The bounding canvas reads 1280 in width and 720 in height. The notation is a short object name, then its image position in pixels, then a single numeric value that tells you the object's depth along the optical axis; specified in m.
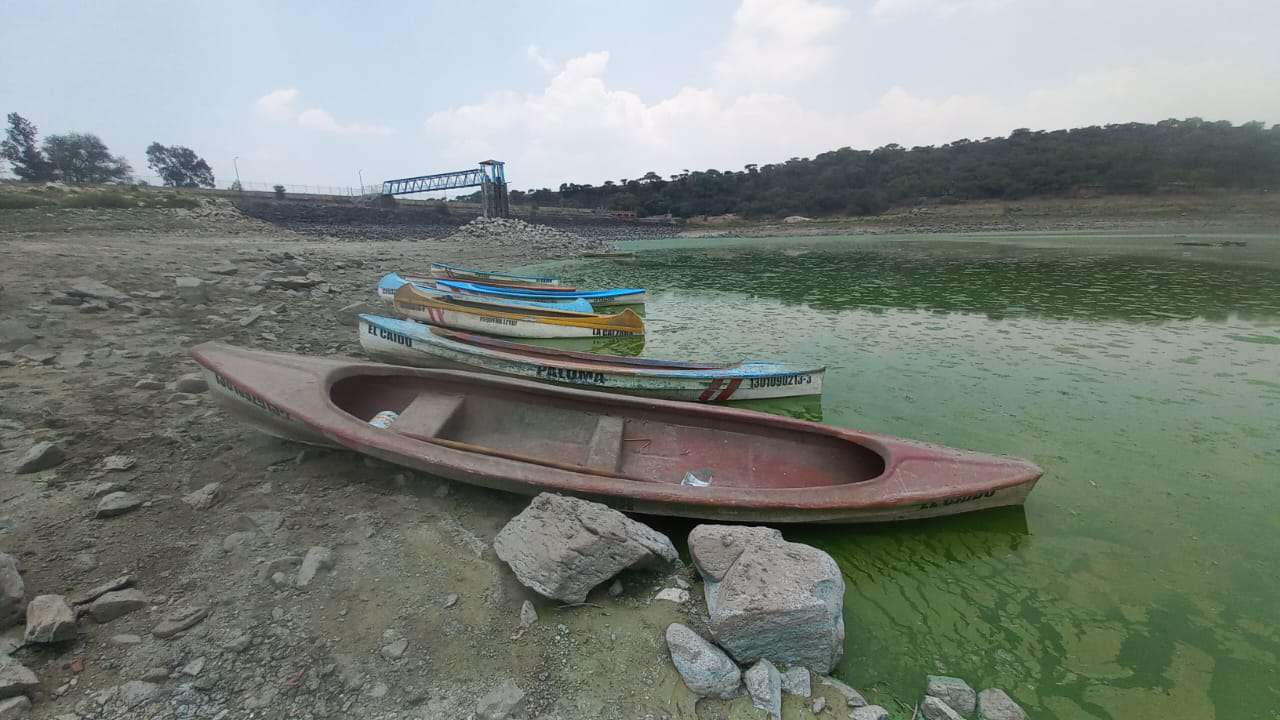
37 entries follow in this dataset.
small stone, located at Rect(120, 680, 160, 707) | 2.56
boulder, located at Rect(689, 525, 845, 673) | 3.04
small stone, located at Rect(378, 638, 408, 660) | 3.03
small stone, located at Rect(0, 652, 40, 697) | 2.40
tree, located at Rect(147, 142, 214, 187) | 65.56
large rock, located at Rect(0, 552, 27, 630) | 2.79
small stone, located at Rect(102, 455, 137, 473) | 4.45
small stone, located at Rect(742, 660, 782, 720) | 2.83
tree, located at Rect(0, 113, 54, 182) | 47.81
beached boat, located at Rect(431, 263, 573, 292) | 18.89
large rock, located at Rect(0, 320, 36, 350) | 6.52
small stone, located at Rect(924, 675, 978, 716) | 3.05
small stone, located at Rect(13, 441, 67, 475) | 4.22
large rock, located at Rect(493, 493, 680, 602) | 3.43
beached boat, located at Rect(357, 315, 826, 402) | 8.19
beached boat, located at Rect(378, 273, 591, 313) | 13.88
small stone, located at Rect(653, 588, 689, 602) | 3.61
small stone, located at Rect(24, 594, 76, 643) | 2.71
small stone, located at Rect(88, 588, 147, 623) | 3.01
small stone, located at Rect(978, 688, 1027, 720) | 3.00
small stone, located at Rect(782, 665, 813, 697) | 2.96
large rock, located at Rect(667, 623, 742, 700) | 2.90
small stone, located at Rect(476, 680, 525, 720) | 2.71
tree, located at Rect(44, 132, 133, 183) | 50.56
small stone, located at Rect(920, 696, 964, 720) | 2.94
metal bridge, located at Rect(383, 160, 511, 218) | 52.56
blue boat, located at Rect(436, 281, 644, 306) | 16.17
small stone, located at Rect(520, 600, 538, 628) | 3.33
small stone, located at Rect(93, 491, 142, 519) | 3.87
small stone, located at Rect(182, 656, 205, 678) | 2.76
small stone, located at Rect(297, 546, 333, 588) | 3.55
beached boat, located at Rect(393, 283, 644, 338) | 13.22
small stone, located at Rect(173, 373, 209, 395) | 6.26
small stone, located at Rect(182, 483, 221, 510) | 4.23
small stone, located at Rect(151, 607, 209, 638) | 2.98
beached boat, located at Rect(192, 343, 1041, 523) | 4.36
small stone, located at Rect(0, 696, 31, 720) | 2.35
